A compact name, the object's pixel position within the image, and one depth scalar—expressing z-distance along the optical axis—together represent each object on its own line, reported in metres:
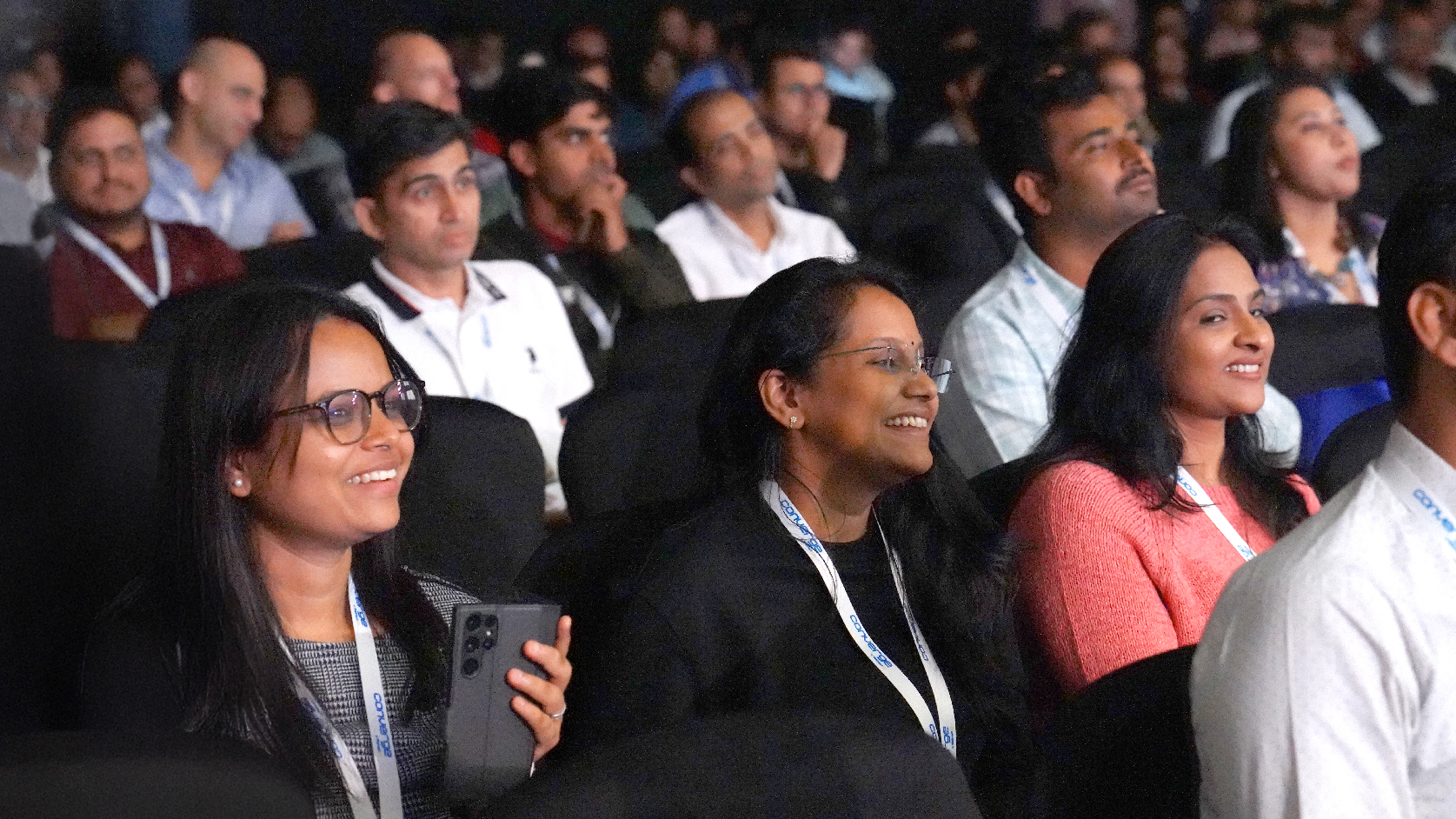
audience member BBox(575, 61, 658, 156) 7.29
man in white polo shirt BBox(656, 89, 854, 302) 4.43
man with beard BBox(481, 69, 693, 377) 4.11
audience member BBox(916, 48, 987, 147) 6.89
